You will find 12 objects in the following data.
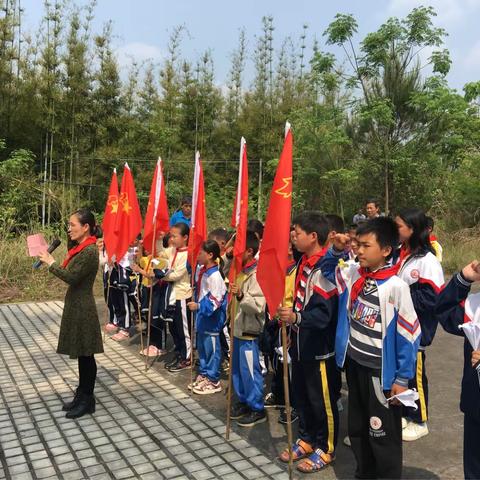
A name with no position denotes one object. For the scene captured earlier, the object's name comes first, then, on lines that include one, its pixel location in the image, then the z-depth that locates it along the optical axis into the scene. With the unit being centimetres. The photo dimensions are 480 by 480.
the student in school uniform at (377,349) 268
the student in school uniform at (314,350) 309
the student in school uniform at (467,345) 227
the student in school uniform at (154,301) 532
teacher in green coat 383
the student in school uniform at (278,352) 380
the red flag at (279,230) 291
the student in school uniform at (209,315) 435
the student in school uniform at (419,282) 347
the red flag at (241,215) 355
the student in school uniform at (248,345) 371
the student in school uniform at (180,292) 504
